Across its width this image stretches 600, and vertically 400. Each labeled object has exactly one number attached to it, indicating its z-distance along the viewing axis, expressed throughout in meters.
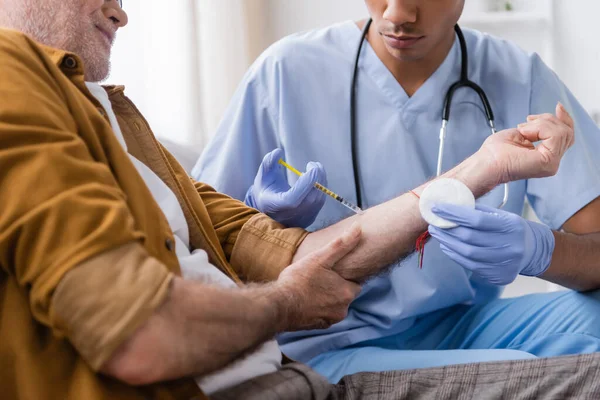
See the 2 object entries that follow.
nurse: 1.54
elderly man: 0.80
